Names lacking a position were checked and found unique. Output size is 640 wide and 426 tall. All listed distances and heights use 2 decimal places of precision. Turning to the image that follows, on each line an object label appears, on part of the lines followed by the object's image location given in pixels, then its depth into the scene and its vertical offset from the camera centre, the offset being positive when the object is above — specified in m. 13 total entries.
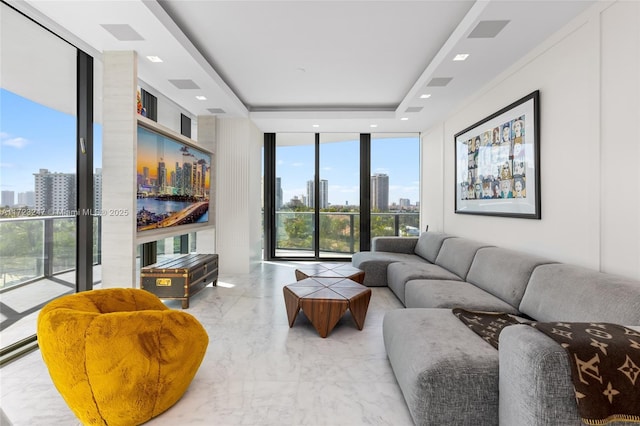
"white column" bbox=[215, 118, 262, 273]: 5.19 +0.28
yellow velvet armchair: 1.51 -0.80
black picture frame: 2.81 +0.54
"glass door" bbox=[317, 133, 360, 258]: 6.39 +0.58
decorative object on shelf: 3.26 +1.18
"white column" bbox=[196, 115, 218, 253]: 5.14 +1.08
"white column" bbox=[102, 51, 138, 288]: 2.98 +0.30
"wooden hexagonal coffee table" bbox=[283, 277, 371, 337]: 2.70 -0.86
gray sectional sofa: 1.12 -0.76
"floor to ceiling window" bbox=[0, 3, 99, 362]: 2.42 +0.38
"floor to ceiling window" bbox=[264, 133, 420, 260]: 6.34 +0.41
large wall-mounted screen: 3.27 +0.38
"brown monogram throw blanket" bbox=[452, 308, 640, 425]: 1.05 -0.60
